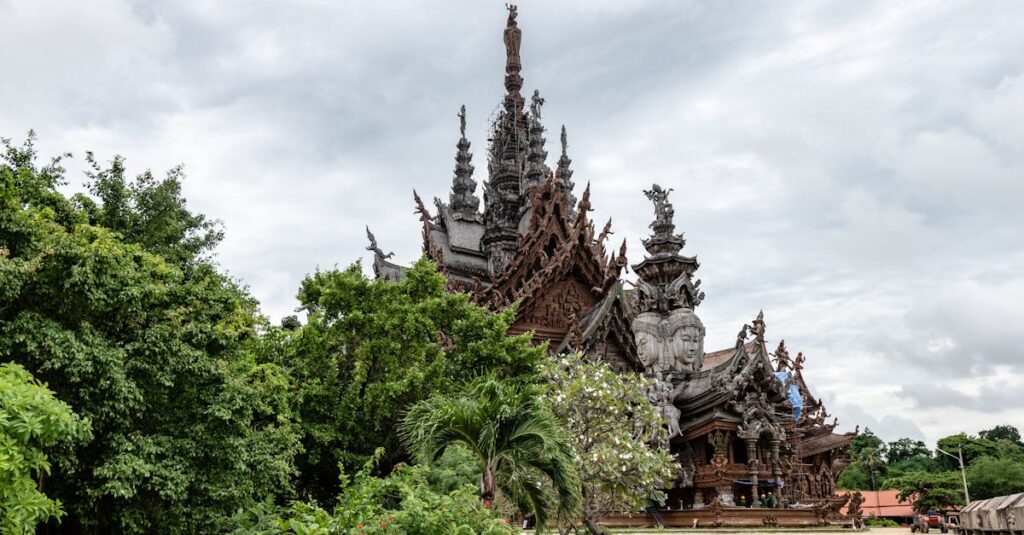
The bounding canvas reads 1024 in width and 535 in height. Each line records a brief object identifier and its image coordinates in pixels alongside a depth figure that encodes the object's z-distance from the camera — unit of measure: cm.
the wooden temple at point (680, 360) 2730
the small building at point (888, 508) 5884
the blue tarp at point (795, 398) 3359
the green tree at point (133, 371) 1105
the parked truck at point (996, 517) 1844
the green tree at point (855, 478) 7756
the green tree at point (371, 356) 1728
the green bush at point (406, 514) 827
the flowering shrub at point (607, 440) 1605
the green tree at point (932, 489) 5088
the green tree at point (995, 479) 5738
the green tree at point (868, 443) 9212
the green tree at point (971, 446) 7825
